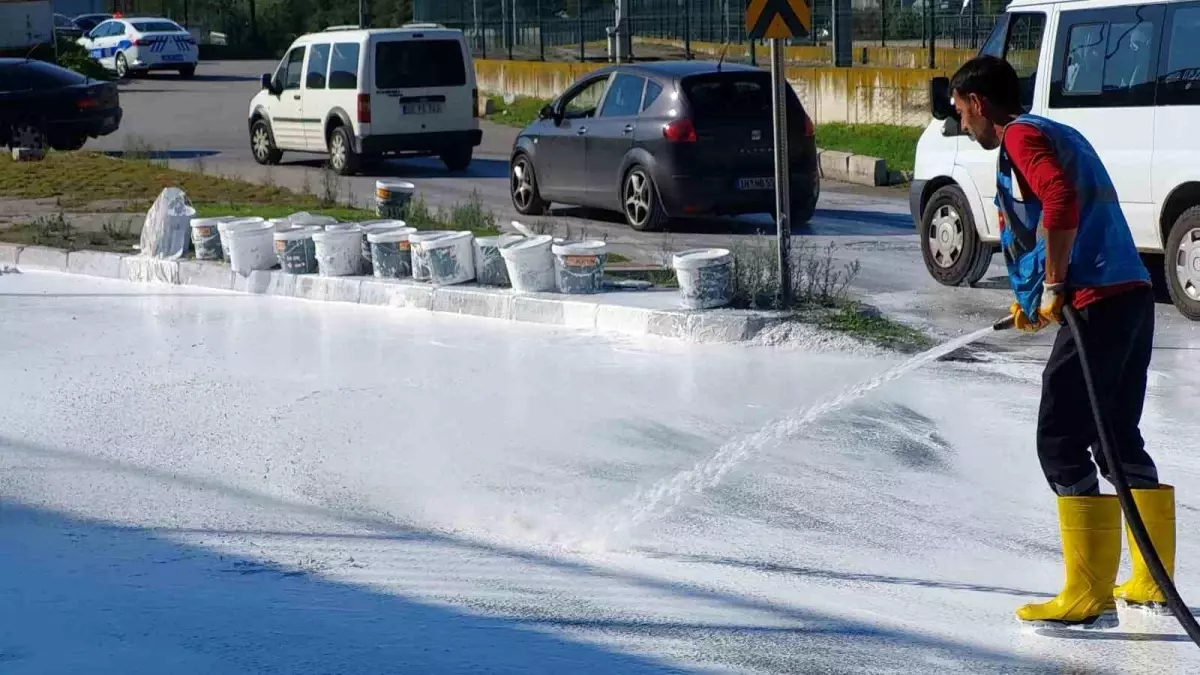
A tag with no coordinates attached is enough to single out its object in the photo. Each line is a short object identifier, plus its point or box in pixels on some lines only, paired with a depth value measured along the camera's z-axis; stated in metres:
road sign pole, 10.69
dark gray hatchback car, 15.72
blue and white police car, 49.94
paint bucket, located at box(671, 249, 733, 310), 10.71
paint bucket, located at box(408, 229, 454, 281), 12.24
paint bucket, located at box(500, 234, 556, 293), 11.66
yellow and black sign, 10.55
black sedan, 25.86
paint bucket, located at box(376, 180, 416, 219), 14.98
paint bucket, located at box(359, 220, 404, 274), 12.83
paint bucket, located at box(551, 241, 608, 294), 11.56
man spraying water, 5.28
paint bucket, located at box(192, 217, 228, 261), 13.95
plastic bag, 14.13
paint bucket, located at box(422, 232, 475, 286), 12.12
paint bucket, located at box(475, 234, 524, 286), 12.11
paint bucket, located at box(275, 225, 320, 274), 13.00
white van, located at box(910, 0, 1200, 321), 10.46
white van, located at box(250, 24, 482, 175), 22.48
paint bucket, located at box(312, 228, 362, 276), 12.77
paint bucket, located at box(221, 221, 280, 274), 13.30
